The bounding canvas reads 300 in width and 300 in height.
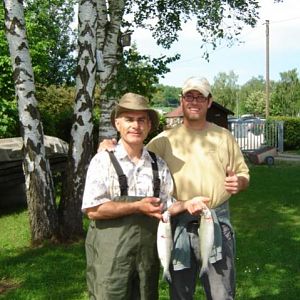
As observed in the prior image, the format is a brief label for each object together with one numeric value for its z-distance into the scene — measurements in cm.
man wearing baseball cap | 351
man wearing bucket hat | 311
